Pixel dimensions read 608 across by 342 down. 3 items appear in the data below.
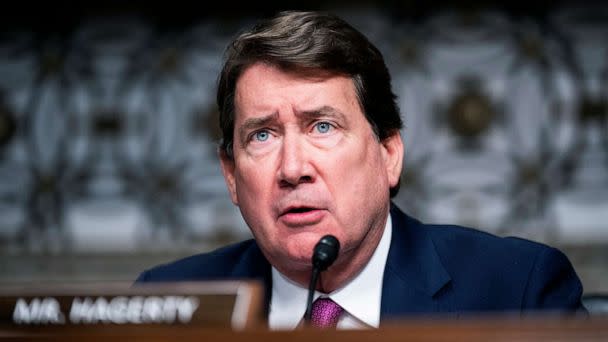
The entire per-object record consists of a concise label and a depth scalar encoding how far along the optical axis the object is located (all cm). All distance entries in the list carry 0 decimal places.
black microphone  214
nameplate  196
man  227
